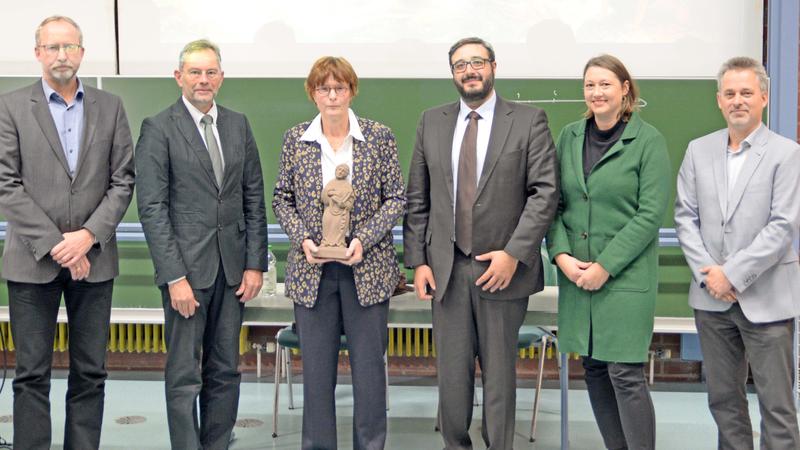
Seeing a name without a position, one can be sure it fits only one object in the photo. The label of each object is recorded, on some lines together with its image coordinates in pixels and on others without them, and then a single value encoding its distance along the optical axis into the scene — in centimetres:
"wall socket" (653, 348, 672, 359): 499
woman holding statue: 305
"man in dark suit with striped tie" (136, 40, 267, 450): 311
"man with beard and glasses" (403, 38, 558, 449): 302
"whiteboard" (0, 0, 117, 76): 496
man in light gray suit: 286
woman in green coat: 295
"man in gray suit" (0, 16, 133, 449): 301
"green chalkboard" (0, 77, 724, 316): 482
